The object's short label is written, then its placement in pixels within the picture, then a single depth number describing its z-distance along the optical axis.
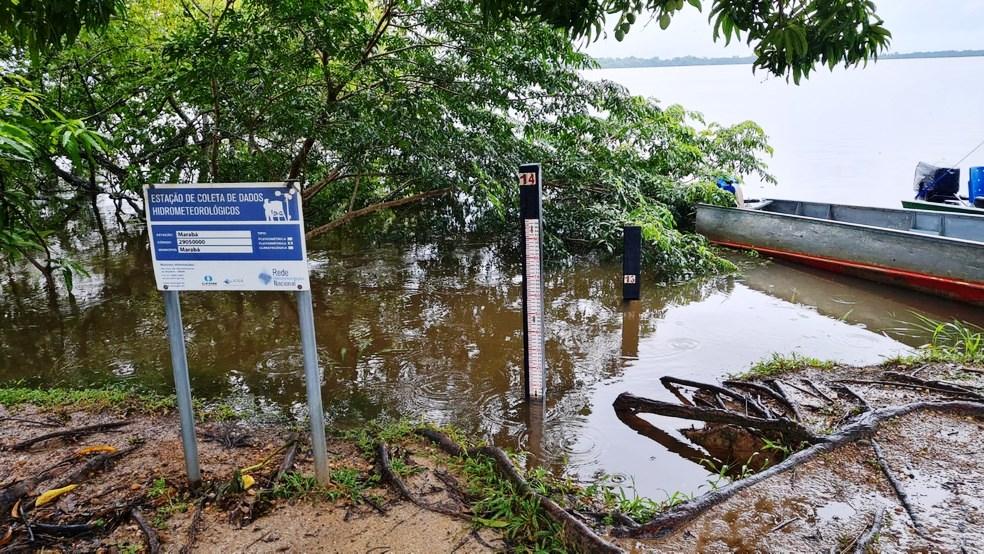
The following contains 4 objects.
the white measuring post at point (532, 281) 4.68
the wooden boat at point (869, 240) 8.04
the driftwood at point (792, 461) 2.94
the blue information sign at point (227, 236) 2.96
